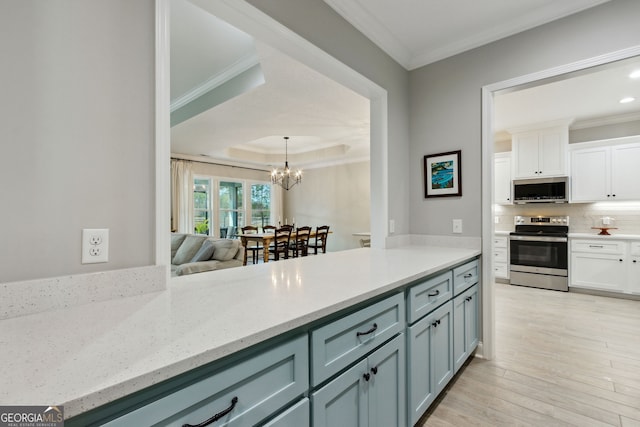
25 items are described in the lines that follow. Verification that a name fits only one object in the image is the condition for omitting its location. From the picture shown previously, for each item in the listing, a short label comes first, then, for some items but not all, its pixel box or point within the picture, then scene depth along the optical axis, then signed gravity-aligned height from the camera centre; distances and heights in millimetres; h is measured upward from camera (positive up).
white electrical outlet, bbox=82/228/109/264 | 981 -102
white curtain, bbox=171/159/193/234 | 6160 +374
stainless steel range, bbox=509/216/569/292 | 4457 -606
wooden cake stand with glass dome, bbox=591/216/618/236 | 4395 -178
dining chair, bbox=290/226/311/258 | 5398 -561
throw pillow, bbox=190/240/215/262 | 3885 -496
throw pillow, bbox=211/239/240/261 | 3920 -460
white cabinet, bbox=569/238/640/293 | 3992 -718
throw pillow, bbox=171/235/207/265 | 4184 -504
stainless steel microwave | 4562 +387
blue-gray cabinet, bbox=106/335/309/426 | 611 -429
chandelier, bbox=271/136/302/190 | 6404 +934
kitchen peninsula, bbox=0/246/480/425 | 534 -295
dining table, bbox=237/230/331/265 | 5118 -424
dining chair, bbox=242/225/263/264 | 5497 -633
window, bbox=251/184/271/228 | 7934 +283
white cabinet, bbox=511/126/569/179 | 4578 +995
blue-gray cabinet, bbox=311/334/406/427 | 979 -679
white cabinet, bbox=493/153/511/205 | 5059 +607
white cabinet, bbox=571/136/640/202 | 4113 +643
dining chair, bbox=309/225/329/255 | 5769 -395
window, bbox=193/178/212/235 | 6723 +225
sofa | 3621 -544
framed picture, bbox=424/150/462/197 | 2523 +352
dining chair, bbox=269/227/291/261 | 5020 -449
